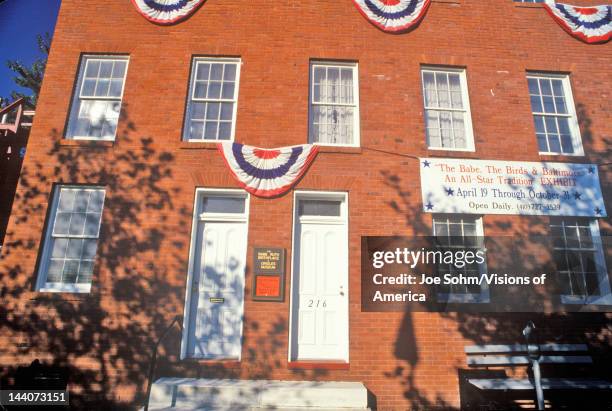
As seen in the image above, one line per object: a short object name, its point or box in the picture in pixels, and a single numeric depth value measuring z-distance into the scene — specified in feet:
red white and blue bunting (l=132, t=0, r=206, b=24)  25.05
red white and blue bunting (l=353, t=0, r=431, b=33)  25.48
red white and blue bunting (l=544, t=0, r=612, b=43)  26.45
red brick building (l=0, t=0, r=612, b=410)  19.93
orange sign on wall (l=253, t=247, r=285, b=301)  20.45
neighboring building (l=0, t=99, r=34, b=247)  33.19
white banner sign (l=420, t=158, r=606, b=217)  22.36
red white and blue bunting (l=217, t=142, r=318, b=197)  21.93
